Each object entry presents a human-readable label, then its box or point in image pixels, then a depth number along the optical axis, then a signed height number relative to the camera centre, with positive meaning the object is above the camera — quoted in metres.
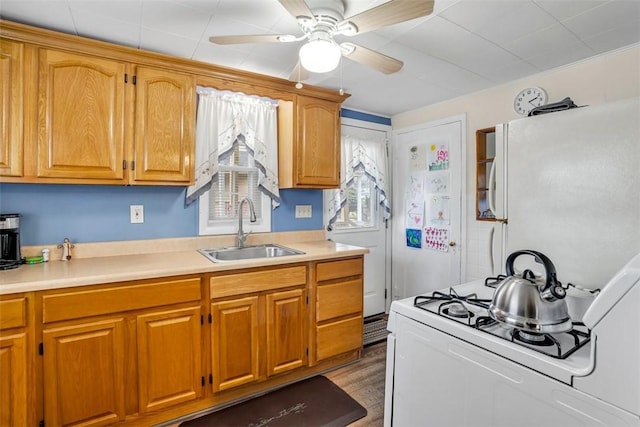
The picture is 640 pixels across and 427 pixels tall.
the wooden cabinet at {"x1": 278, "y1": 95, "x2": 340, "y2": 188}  2.57 +0.57
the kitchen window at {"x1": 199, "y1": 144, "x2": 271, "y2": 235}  2.50 +0.11
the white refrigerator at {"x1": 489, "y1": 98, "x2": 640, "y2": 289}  1.25 +0.10
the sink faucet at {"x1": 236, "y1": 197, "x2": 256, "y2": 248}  2.47 -0.16
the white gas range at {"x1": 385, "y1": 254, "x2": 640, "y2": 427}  0.71 -0.43
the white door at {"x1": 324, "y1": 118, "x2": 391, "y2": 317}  3.30 -0.17
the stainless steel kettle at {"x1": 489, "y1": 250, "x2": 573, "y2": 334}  0.92 -0.28
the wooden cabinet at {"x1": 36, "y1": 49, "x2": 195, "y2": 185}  1.76 +0.54
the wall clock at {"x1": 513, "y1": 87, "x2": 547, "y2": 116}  2.37 +0.86
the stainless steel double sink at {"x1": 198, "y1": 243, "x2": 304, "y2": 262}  2.36 -0.32
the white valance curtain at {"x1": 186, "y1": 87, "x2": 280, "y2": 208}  2.36 +0.61
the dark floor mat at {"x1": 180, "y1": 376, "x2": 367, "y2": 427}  1.86 -1.23
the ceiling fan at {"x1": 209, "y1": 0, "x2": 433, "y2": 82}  1.27 +0.82
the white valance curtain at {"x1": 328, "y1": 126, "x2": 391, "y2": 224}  3.16 +0.51
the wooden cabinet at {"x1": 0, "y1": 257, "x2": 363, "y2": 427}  1.49 -0.74
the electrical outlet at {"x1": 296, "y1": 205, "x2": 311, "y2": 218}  2.93 +0.00
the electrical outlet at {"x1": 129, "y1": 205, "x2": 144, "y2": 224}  2.20 -0.02
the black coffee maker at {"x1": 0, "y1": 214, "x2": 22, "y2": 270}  1.71 -0.17
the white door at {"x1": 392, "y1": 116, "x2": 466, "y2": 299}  2.96 +0.05
